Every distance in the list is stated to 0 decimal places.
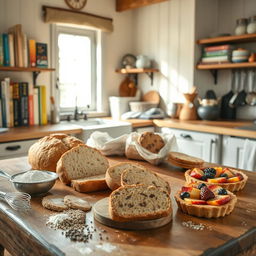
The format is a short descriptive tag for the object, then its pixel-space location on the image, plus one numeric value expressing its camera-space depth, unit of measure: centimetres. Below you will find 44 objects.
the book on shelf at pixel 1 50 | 288
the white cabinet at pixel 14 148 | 251
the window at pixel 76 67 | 362
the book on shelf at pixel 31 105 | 312
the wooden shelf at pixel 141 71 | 379
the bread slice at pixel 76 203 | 102
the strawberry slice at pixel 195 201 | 99
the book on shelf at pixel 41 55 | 313
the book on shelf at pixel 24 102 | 304
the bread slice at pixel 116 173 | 116
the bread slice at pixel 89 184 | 118
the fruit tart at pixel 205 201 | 97
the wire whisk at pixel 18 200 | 101
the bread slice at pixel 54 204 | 101
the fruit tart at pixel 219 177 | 120
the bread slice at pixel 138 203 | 90
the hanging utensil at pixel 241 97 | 347
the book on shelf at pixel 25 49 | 298
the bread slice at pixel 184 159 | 149
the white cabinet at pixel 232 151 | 277
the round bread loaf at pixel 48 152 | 137
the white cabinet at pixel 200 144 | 295
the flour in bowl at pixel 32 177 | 116
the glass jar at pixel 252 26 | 314
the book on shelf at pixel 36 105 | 315
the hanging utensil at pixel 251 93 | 341
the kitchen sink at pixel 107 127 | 295
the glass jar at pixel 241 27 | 326
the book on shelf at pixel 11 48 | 289
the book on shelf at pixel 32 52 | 305
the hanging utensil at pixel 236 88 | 347
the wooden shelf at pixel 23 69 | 288
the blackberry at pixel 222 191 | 105
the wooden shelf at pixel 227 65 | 316
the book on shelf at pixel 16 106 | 299
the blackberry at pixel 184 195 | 104
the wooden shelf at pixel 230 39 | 314
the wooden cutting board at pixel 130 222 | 90
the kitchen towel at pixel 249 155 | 261
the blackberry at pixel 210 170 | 128
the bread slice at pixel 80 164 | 127
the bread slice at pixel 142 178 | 113
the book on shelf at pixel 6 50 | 288
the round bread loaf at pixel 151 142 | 161
